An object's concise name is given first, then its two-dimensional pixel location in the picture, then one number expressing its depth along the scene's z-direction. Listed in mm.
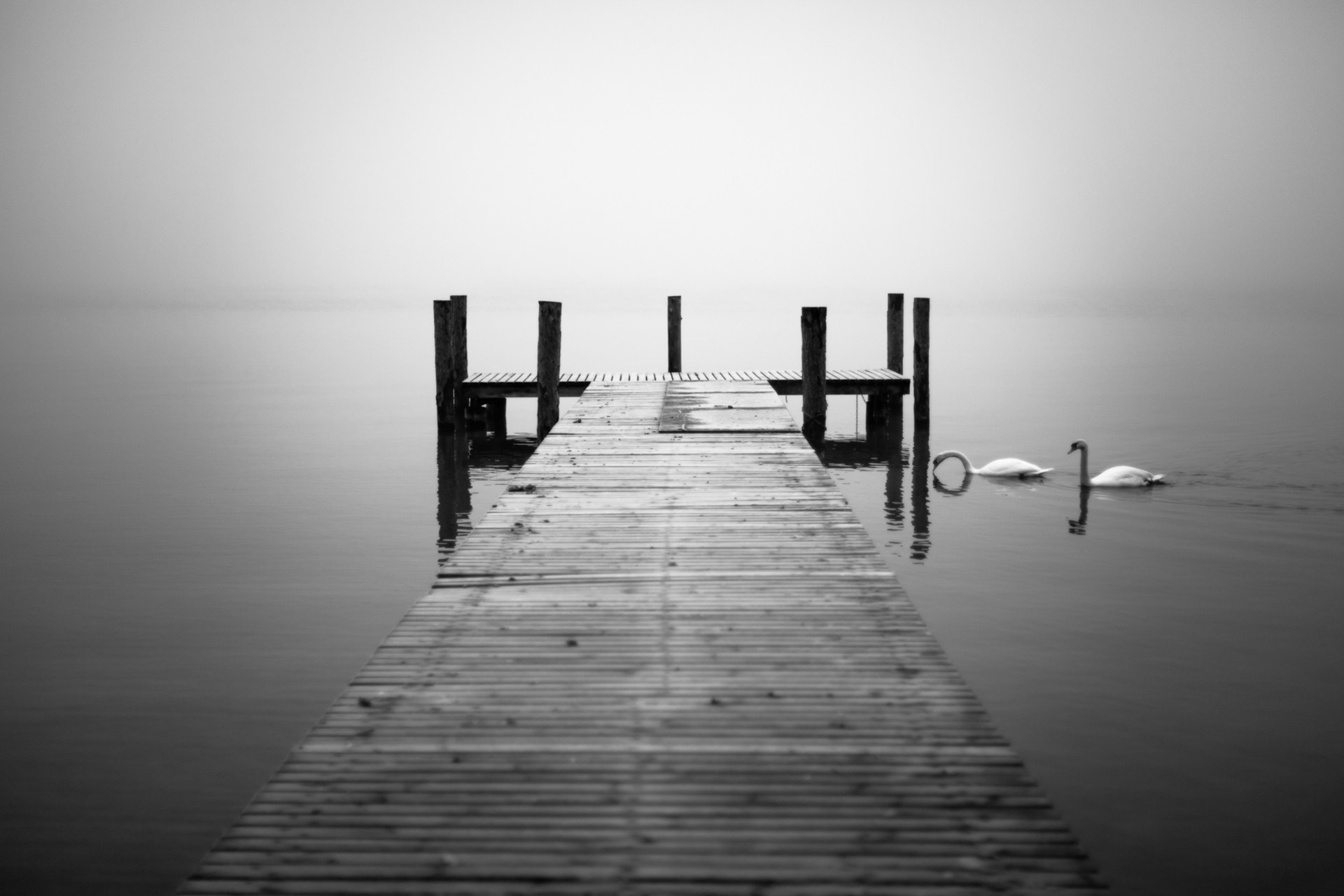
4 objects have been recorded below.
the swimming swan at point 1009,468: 14492
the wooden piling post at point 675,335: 19766
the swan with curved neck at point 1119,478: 13523
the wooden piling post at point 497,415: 19016
